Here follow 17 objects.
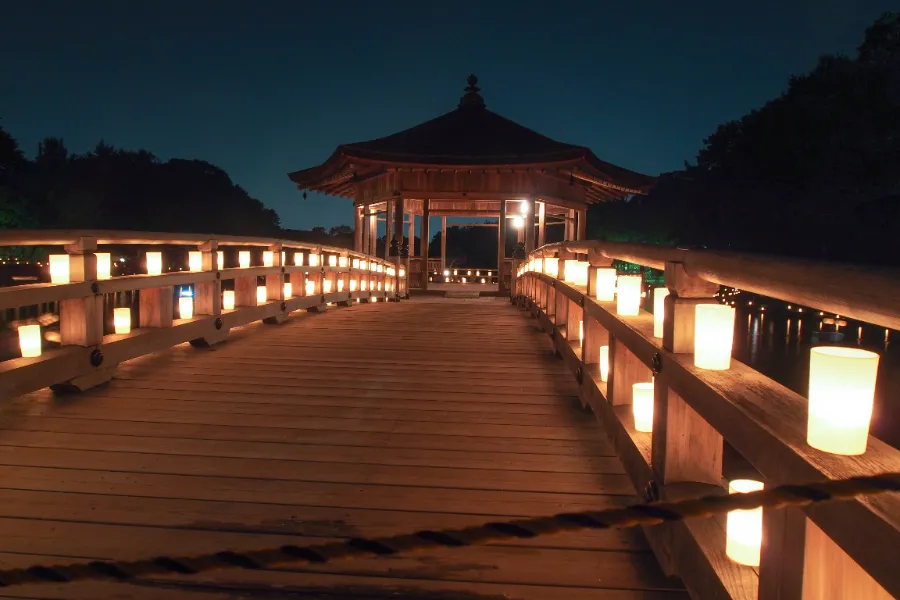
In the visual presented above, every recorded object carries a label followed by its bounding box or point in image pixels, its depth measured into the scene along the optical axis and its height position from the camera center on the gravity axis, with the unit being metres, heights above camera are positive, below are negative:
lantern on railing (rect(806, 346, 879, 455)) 1.28 -0.31
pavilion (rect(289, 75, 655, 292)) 13.65 +1.64
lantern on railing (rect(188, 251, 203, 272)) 5.97 -0.21
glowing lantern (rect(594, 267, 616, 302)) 3.90 -0.24
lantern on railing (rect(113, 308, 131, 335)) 4.97 -0.65
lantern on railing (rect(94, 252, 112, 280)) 4.50 -0.20
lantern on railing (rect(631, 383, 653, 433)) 2.79 -0.71
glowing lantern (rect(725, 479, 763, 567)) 1.77 -0.81
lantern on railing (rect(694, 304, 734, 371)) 1.96 -0.29
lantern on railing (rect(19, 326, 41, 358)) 4.17 -0.69
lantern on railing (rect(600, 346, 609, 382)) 3.65 -0.70
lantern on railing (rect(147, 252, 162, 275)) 5.47 -0.22
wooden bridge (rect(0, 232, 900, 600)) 1.45 -1.02
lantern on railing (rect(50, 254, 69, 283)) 4.12 -0.21
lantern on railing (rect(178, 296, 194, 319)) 5.54 -0.61
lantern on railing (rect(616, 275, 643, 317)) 3.19 -0.25
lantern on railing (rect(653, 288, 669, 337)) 2.64 -0.27
